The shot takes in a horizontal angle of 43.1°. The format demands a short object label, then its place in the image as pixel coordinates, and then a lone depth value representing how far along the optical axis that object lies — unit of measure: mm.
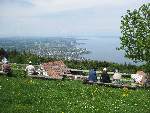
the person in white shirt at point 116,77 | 15731
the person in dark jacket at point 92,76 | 14840
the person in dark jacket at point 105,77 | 14759
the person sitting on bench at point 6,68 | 15326
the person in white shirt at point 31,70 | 15860
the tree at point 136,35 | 18972
